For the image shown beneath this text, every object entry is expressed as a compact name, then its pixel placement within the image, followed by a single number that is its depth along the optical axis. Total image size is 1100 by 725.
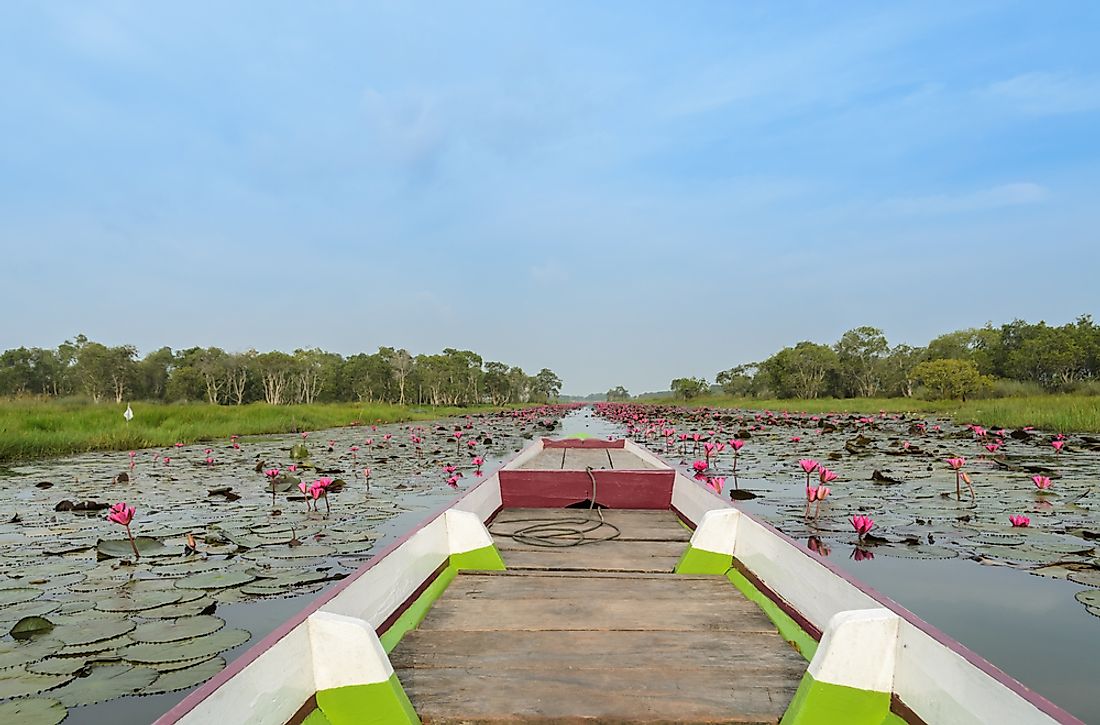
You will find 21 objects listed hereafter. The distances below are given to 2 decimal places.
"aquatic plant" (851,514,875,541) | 3.32
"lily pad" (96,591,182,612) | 2.75
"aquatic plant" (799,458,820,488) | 4.39
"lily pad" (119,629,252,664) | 2.26
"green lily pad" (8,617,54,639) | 2.41
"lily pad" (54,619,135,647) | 2.39
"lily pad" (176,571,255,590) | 3.13
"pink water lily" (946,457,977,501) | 4.62
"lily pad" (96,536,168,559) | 3.54
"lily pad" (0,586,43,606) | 2.88
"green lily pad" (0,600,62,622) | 2.68
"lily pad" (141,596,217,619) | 2.69
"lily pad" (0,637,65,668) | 2.22
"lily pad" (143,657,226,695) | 2.03
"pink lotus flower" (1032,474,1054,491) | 4.74
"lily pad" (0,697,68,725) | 1.83
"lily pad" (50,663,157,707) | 1.96
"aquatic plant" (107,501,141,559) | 3.17
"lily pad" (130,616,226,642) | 2.44
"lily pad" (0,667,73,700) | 1.99
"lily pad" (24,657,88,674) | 2.14
